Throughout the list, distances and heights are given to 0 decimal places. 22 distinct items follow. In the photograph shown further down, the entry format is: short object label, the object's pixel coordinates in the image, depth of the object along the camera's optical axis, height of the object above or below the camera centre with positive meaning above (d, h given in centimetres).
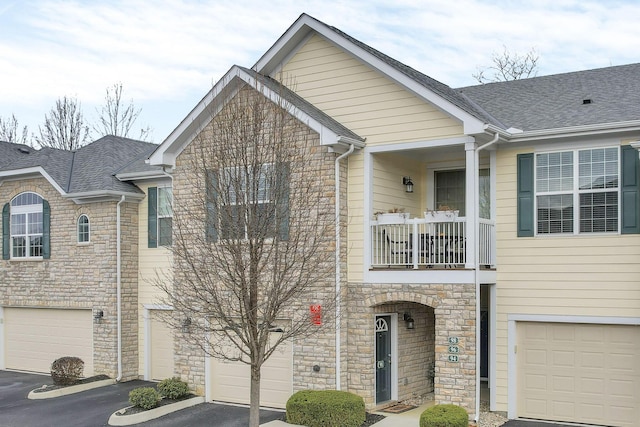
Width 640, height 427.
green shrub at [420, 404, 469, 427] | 1252 -348
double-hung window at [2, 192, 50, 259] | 2067 -19
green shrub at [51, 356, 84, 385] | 1823 -383
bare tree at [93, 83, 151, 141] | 4141 +610
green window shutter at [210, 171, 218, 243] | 1223 +29
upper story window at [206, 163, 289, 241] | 1195 +29
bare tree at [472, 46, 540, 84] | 3216 +690
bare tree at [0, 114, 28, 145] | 4322 +549
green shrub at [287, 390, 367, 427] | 1368 -364
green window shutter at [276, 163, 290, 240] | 1236 +32
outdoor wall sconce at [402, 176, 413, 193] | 1647 +82
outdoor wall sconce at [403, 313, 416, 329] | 1617 -225
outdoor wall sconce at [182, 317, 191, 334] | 1299 -204
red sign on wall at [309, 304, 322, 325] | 1452 -191
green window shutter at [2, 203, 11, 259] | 2139 -31
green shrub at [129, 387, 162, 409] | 1523 -378
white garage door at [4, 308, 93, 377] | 2016 -339
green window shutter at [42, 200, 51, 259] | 2052 -30
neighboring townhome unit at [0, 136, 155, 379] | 1947 -113
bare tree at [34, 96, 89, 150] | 4203 +562
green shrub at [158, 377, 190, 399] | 1597 -375
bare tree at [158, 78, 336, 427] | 1199 -15
